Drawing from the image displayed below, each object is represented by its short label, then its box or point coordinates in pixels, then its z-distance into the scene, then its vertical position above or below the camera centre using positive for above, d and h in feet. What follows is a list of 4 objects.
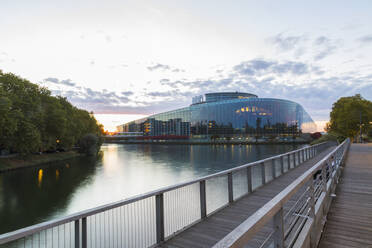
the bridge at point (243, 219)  7.53 -6.13
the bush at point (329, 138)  143.04 -4.57
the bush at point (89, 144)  156.35 -5.58
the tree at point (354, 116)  162.50 +9.46
